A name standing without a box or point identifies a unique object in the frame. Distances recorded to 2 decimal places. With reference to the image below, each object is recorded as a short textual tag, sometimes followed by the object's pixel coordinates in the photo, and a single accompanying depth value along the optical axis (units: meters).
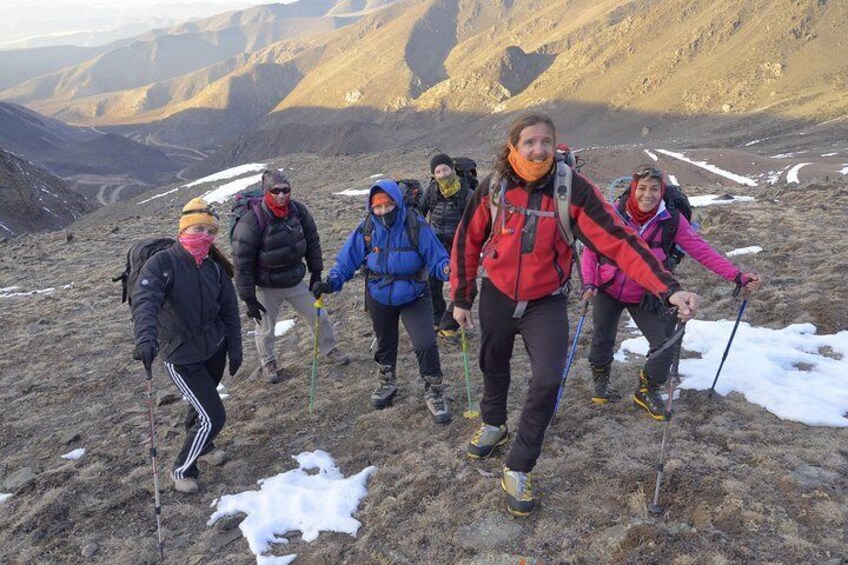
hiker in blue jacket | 5.96
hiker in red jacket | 3.93
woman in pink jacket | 5.20
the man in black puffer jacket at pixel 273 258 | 6.89
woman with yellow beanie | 5.16
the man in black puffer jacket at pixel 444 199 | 7.96
